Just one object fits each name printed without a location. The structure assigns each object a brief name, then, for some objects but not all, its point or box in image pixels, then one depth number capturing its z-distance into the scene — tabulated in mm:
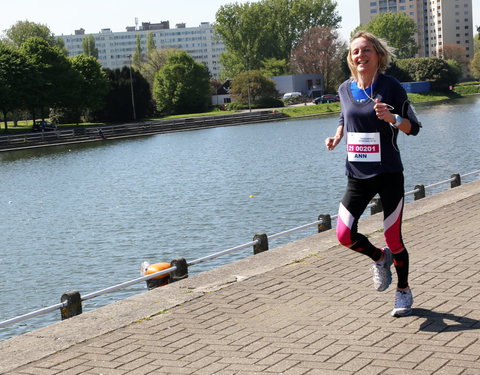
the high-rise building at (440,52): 195150
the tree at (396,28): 162500
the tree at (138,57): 150250
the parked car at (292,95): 118312
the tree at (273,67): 136750
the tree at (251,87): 112750
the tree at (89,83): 88900
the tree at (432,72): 119000
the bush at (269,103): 111000
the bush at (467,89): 128625
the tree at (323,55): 136000
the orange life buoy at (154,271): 9305
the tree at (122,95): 96812
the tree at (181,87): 108625
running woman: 5973
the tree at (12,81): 77750
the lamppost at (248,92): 105756
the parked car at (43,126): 81662
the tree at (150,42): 177262
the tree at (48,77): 81738
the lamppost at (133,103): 96250
